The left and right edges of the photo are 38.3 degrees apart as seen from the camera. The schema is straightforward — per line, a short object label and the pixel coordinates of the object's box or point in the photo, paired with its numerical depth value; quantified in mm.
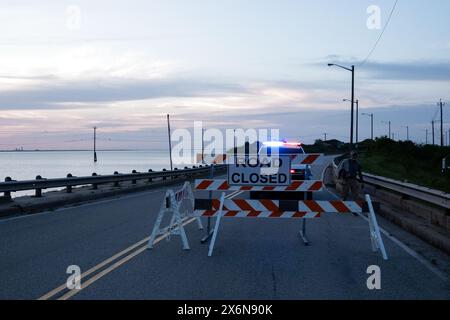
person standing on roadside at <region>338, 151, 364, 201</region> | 20656
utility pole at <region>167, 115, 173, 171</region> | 67462
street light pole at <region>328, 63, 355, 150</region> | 49706
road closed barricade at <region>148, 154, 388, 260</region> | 12320
